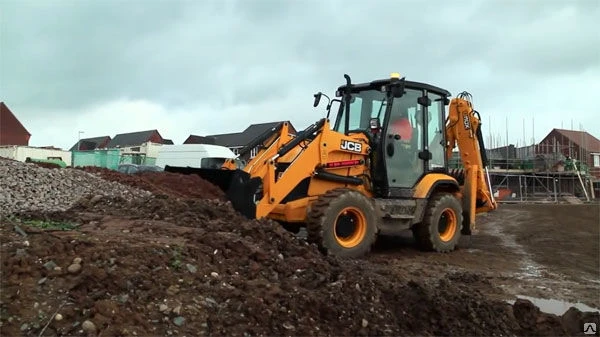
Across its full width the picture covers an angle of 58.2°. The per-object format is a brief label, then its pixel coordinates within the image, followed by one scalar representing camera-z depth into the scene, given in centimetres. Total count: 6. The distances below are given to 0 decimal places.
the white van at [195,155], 2712
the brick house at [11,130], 6400
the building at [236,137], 5900
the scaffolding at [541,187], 3466
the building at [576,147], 4306
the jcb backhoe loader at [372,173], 812
